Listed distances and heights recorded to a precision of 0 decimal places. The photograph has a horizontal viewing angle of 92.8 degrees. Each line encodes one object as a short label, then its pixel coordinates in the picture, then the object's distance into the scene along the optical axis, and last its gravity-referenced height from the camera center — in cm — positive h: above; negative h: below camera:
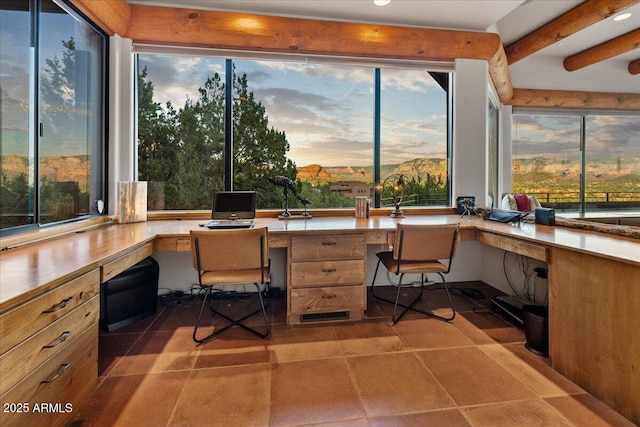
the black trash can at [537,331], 195 -79
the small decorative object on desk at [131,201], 255 +6
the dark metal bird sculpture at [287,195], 283 +14
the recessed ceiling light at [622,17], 329 +214
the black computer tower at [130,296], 222 -68
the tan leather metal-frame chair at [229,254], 195 -30
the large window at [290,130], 294 +84
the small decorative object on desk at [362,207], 298 +2
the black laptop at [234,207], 263 +1
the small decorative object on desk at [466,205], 315 +5
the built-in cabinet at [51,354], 99 -57
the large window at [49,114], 170 +62
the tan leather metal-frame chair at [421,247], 223 -28
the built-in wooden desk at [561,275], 131 -30
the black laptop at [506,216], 257 -5
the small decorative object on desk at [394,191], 310 +20
